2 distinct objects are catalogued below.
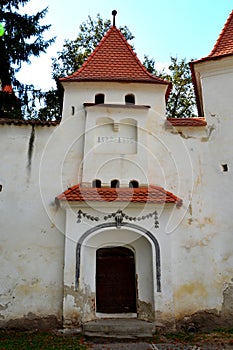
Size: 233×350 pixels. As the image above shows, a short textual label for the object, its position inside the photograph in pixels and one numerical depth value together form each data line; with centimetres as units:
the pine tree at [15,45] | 1216
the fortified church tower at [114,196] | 841
